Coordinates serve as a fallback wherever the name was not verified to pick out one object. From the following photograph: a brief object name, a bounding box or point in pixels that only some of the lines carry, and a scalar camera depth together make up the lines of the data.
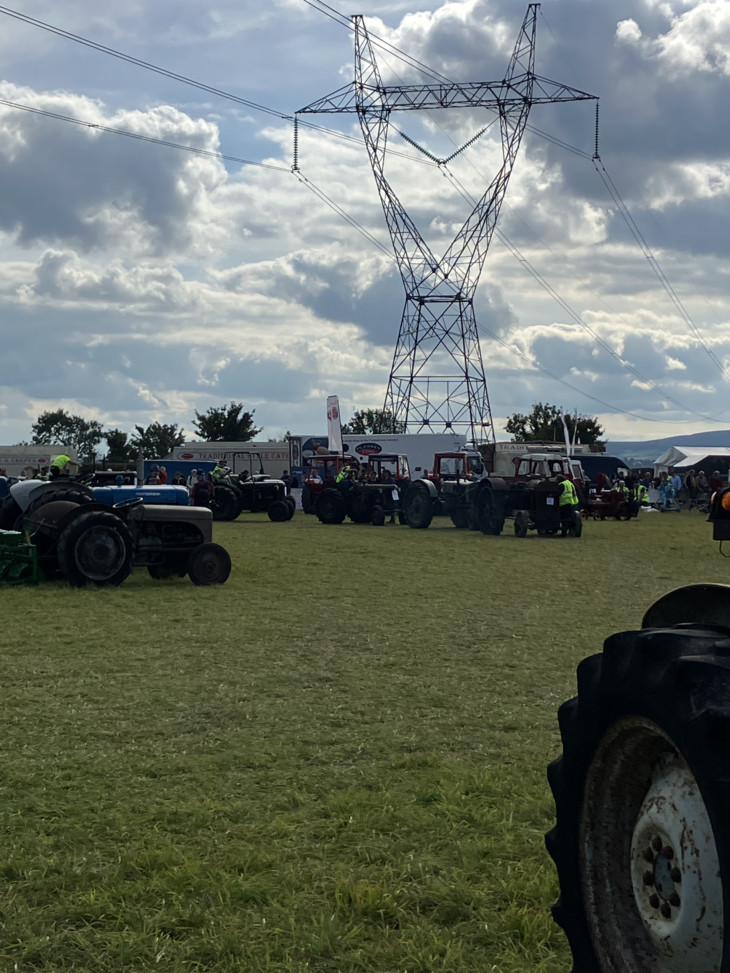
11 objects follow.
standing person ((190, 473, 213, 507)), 34.75
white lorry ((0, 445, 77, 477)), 68.06
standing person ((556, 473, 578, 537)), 27.73
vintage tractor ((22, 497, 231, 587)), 15.04
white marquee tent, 57.30
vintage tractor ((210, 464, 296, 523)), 35.06
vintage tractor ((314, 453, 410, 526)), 33.62
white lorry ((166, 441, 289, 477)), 58.25
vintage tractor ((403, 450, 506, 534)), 28.66
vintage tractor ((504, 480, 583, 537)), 27.78
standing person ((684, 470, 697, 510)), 47.32
